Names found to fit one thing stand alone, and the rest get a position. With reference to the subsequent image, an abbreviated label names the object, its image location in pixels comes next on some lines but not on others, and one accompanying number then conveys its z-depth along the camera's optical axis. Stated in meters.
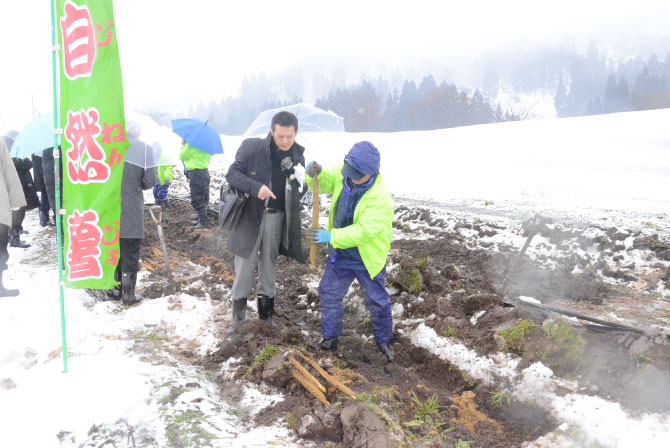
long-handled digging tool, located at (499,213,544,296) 5.34
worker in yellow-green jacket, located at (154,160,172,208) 10.28
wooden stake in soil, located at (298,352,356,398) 3.12
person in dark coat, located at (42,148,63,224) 7.67
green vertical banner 3.03
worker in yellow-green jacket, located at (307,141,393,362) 3.63
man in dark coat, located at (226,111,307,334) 3.84
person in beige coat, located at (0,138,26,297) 4.92
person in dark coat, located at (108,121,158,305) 4.87
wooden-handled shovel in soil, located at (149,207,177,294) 5.28
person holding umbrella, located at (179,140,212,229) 8.74
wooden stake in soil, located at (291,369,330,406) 3.04
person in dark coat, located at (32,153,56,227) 8.67
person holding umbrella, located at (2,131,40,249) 7.89
